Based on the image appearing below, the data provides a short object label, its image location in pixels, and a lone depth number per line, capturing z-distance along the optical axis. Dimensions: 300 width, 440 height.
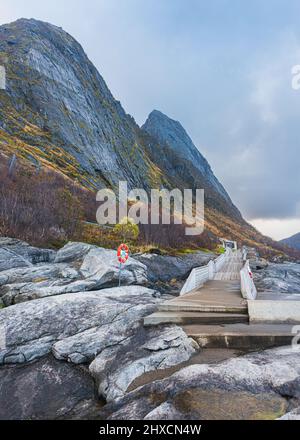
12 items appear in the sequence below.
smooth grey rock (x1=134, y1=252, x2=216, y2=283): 18.27
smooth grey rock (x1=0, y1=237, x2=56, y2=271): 13.57
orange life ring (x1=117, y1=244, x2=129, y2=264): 11.59
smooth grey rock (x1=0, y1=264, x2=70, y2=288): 11.96
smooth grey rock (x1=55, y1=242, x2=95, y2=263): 15.27
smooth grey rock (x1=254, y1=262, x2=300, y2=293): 20.14
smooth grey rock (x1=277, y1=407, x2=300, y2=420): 3.65
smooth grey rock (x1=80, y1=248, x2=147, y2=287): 12.74
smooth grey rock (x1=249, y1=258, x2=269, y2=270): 32.45
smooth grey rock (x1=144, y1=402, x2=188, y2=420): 3.92
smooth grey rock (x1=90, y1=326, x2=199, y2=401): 5.21
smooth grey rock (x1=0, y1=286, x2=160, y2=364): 6.92
